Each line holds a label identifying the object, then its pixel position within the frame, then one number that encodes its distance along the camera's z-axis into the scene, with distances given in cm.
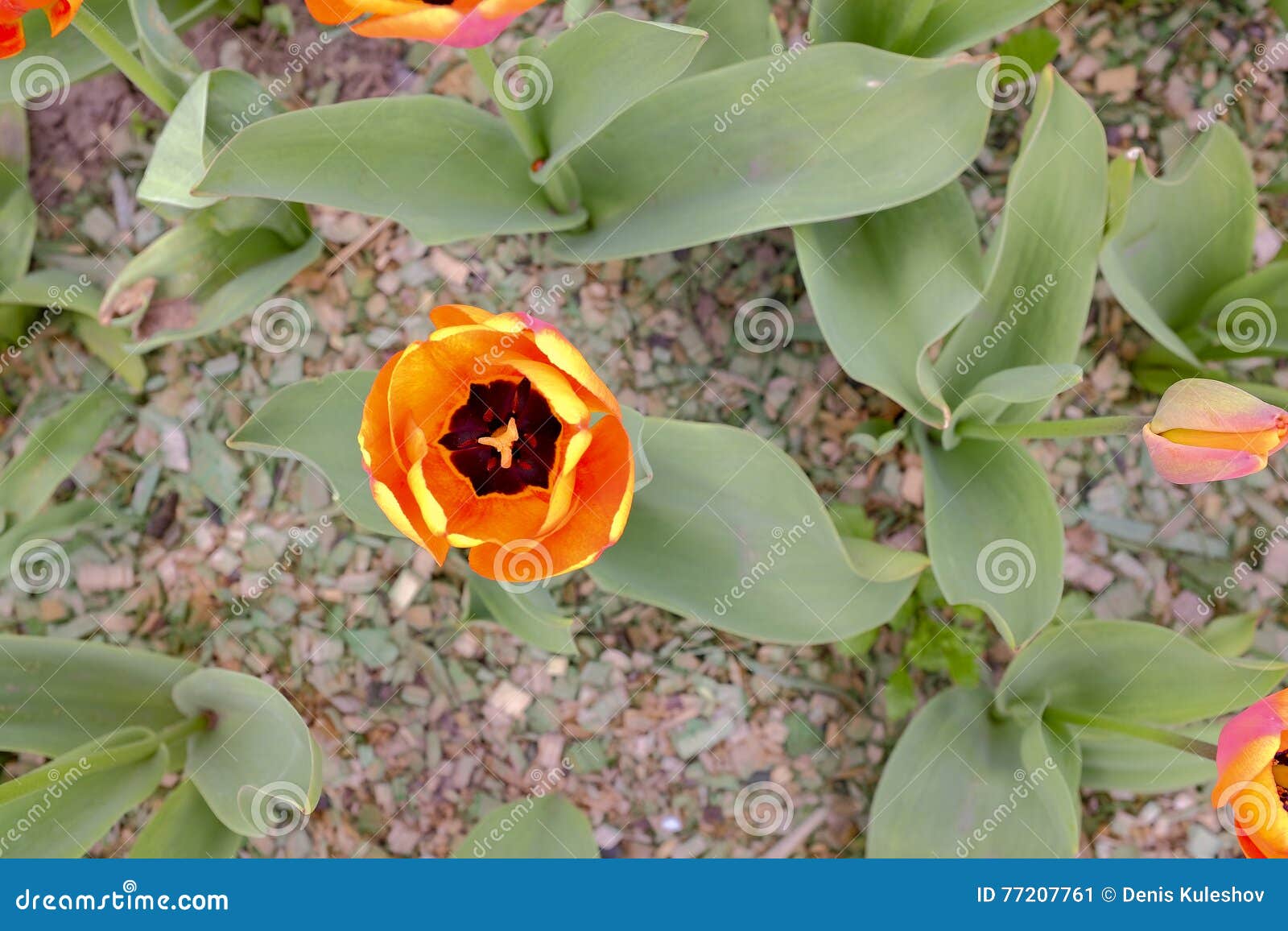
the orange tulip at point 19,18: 56
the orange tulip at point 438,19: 52
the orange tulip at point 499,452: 55
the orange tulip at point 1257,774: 55
